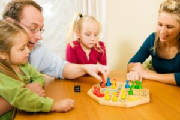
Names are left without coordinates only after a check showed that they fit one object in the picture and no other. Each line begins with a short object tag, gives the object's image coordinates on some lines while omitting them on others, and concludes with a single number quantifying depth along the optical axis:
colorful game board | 1.02
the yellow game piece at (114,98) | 1.03
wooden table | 0.92
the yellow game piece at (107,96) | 1.05
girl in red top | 1.73
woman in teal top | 1.45
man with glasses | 1.35
